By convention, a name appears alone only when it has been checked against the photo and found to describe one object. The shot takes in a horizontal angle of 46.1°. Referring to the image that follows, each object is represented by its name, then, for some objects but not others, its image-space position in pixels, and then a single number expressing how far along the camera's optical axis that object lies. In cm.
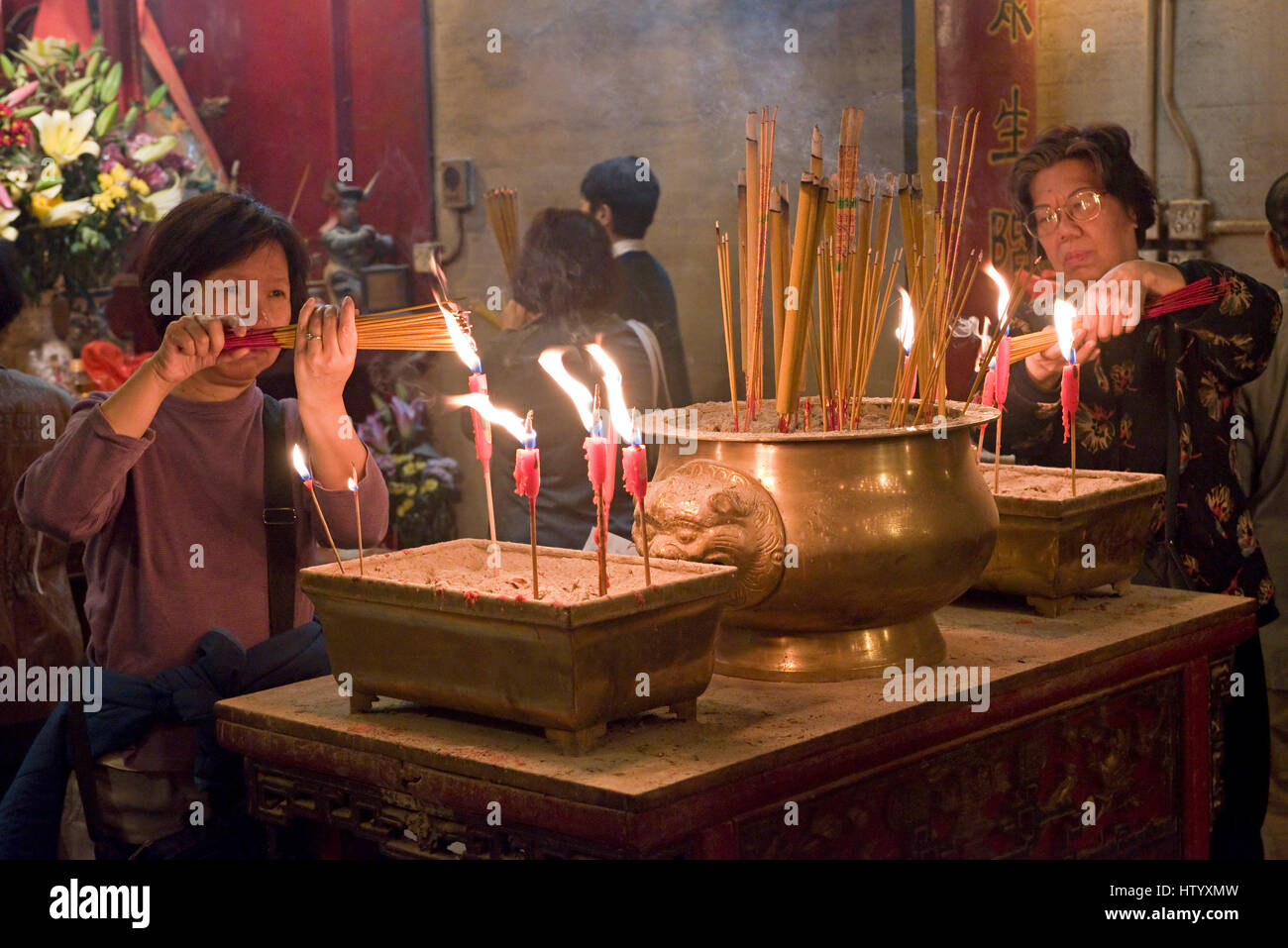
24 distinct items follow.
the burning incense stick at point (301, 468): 194
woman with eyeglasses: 265
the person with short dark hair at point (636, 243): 501
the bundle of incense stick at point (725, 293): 205
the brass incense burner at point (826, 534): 188
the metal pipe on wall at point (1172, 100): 444
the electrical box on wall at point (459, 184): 628
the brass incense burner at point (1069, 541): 226
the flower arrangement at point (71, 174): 434
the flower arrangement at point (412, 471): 634
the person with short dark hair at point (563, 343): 366
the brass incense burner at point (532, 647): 161
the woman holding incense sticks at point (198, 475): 197
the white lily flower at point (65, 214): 436
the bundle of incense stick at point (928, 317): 209
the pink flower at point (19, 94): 445
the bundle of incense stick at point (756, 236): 200
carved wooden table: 160
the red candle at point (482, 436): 177
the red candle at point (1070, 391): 228
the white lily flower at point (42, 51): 479
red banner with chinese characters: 450
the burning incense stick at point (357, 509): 181
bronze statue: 638
